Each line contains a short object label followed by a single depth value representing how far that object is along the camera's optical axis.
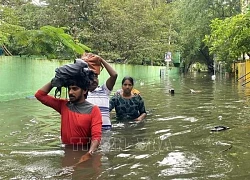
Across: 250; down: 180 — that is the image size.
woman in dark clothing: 8.38
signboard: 40.25
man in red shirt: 4.64
